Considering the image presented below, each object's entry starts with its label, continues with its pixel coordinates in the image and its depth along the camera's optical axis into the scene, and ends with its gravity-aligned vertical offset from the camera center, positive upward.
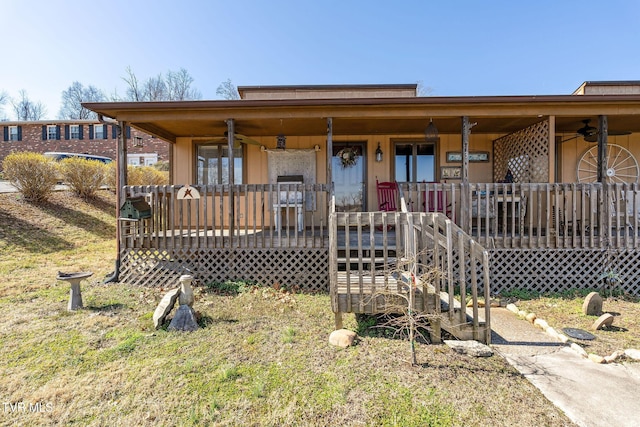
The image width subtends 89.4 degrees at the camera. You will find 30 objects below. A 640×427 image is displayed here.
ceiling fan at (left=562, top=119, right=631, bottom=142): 6.17 +1.55
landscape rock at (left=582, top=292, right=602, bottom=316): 4.09 -1.20
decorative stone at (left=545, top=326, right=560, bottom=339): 3.44 -1.31
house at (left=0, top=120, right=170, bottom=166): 21.59 +5.24
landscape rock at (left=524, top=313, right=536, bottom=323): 3.94 -1.30
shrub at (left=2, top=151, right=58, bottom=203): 9.84 +1.28
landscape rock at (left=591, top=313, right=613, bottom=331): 3.67 -1.27
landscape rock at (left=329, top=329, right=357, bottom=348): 3.20 -1.25
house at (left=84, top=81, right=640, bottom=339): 5.15 +0.24
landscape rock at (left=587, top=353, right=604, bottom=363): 2.92 -1.34
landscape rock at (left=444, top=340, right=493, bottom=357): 2.98 -1.28
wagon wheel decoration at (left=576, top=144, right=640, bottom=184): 7.31 +1.04
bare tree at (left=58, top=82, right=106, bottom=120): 31.96 +11.87
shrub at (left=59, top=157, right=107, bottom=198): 11.48 +1.44
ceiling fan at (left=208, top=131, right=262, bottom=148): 6.33 +1.51
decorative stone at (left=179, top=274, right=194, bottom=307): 3.89 -0.95
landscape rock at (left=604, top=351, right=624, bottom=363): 2.94 -1.34
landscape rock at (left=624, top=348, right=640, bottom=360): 2.99 -1.34
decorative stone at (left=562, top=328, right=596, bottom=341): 3.43 -1.33
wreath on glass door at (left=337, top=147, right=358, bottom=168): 7.37 +1.30
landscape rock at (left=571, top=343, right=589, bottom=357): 3.04 -1.33
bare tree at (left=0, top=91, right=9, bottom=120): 33.94 +12.47
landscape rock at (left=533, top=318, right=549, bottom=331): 3.69 -1.30
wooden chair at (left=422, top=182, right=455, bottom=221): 6.46 +0.15
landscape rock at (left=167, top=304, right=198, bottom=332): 3.63 -1.21
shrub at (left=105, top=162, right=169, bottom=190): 12.86 +1.60
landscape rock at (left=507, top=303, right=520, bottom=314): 4.32 -1.31
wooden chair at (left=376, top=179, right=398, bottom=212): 6.47 +0.36
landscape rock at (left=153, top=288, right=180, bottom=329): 3.67 -1.10
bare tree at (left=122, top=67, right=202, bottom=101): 26.80 +10.96
